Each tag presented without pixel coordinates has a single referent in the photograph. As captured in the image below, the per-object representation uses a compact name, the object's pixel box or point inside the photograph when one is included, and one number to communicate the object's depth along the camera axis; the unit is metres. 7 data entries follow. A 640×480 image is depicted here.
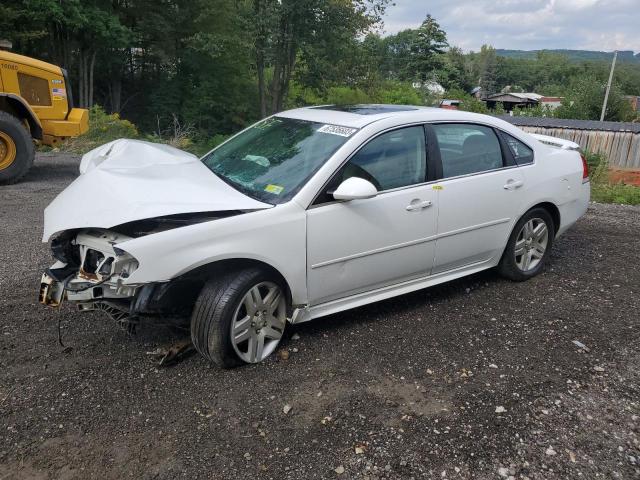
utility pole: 43.94
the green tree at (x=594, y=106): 47.09
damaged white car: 3.08
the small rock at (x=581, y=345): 3.75
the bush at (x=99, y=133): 12.73
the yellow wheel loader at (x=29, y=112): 8.49
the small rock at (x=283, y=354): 3.52
